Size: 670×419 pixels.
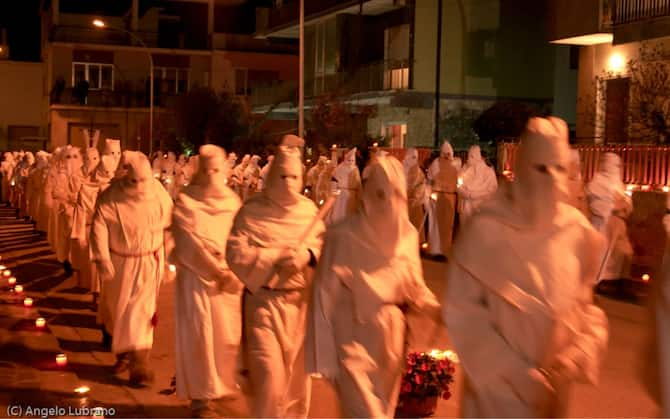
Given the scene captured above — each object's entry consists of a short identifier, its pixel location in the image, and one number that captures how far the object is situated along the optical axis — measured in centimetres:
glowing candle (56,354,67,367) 1089
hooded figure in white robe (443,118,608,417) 522
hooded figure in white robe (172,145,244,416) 874
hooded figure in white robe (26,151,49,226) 2748
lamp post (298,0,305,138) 2797
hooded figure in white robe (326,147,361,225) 2458
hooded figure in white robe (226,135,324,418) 767
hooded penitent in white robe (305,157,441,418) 644
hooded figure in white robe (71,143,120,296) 1556
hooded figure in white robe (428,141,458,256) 2298
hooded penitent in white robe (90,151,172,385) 1026
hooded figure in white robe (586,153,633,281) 1600
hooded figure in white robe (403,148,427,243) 2355
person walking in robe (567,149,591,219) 1238
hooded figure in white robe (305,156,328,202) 2798
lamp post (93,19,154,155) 5116
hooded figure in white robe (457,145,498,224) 2197
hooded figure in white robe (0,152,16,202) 4294
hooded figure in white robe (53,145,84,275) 1850
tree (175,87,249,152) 5491
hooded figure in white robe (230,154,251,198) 3028
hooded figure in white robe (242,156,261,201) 2898
